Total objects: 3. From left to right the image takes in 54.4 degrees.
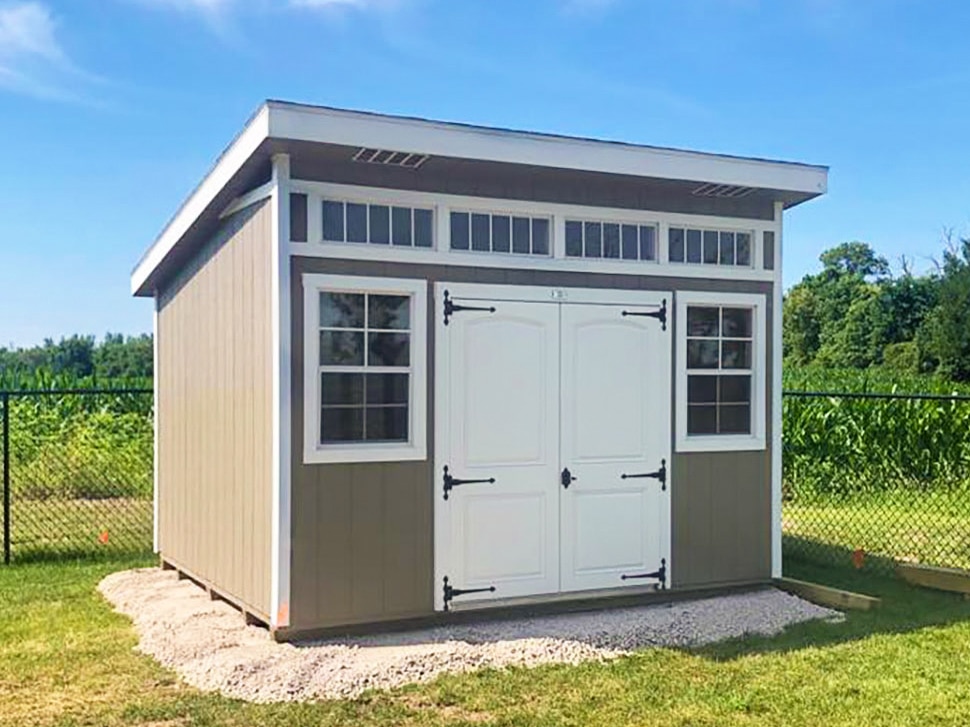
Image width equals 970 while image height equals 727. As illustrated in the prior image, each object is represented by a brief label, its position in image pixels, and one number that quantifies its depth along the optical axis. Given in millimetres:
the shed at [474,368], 5453
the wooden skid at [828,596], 6309
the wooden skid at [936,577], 6762
